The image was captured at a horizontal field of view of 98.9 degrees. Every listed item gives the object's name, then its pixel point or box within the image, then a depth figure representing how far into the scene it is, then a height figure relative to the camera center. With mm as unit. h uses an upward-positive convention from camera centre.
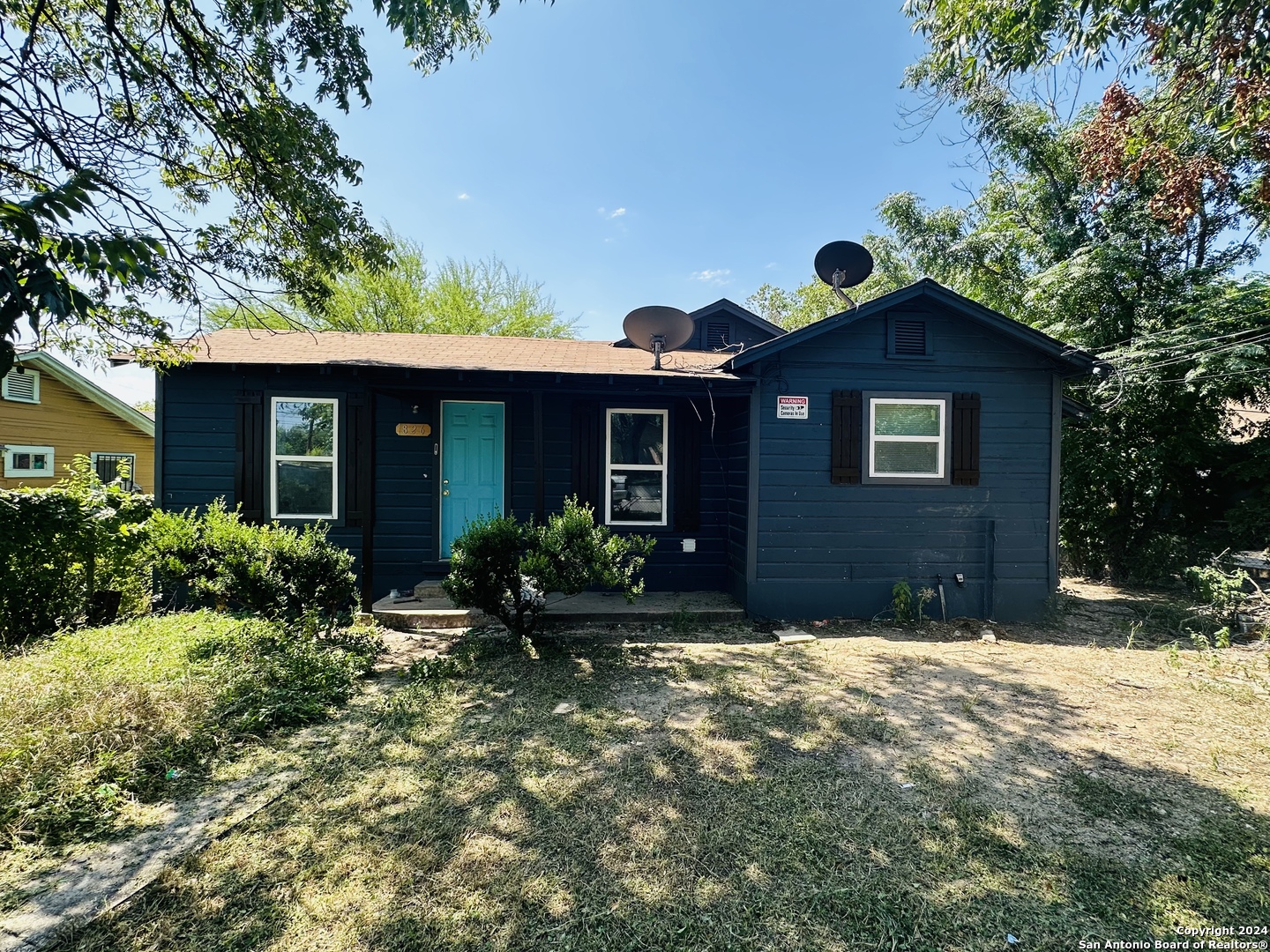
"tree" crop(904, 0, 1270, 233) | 4469 +3927
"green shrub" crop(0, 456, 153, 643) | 4664 -723
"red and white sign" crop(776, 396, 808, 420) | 6098 +750
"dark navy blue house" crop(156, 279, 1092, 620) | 6059 +340
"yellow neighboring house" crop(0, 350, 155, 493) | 11625 +1073
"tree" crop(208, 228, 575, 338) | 19516 +6423
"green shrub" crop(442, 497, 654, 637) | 4578 -764
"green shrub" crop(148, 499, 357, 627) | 4676 -840
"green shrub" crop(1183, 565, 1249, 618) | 5699 -1208
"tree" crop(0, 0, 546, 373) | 4129 +3041
